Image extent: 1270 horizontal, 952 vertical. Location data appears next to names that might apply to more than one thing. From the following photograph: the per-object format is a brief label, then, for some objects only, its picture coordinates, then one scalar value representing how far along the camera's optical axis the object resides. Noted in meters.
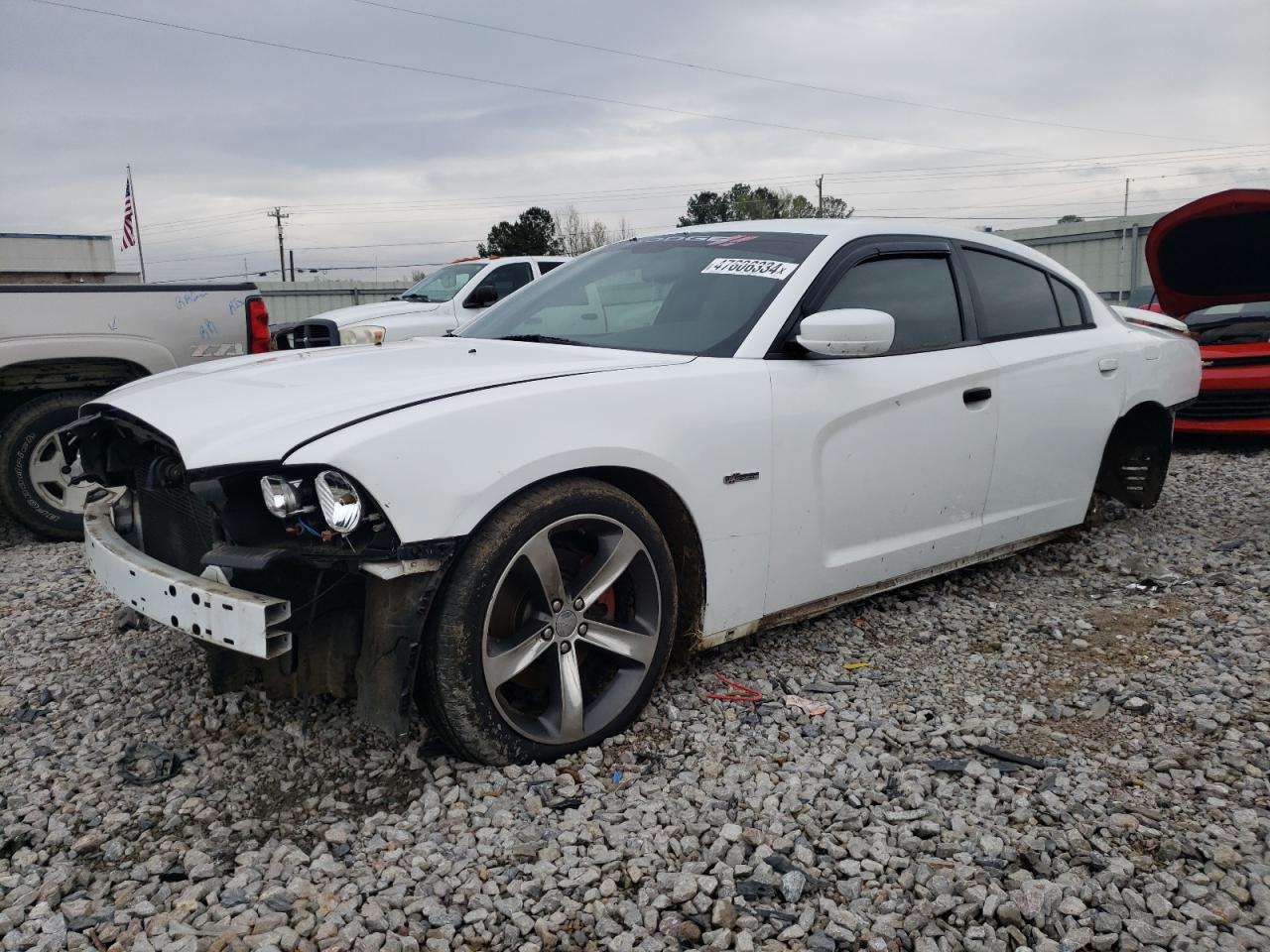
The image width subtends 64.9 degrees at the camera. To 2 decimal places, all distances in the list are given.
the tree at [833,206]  54.47
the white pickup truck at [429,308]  10.26
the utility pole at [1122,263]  18.33
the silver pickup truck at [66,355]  5.36
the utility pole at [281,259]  51.75
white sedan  2.51
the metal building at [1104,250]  18.39
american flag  33.02
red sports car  5.74
